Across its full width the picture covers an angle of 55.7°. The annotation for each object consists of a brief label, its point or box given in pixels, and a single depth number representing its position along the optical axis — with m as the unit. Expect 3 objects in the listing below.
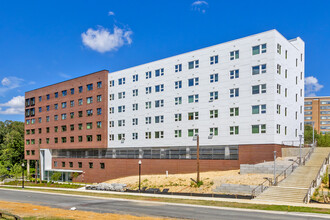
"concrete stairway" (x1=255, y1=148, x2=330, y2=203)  29.97
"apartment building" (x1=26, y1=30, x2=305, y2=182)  46.56
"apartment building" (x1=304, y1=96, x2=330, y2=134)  165.88
